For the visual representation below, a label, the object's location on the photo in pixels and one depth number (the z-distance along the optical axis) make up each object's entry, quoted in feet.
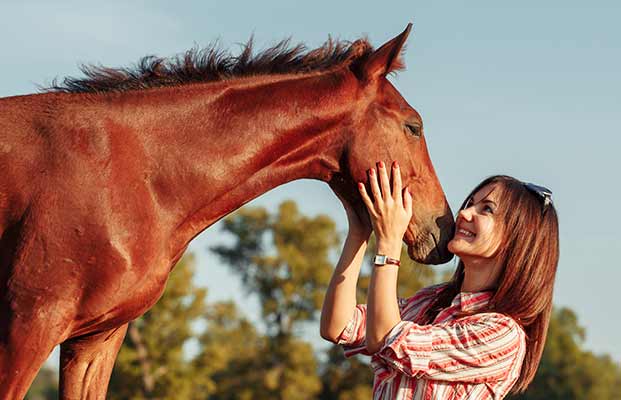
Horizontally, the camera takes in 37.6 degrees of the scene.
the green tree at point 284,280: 151.33
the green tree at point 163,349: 112.68
